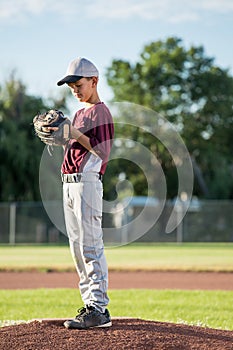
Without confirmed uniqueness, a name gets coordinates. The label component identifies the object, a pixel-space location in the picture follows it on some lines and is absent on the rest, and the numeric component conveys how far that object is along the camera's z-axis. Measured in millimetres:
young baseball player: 5641
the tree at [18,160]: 37125
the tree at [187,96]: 50312
